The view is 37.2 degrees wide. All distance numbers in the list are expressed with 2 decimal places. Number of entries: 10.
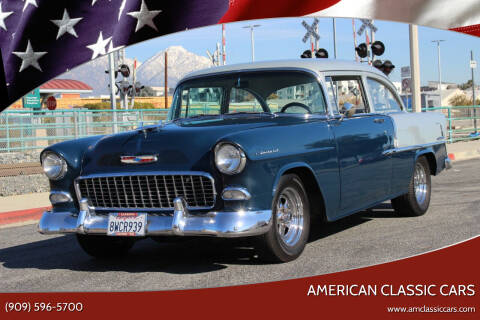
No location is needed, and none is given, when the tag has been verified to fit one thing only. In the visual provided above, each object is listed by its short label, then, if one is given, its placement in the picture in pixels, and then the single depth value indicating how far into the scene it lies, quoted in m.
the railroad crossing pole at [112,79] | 30.61
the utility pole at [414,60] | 18.62
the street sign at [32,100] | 32.75
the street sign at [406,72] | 20.75
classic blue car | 5.23
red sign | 30.59
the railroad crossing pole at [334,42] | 36.63
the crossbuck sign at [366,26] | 28.54
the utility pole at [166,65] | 49.16
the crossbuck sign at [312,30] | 34.78
